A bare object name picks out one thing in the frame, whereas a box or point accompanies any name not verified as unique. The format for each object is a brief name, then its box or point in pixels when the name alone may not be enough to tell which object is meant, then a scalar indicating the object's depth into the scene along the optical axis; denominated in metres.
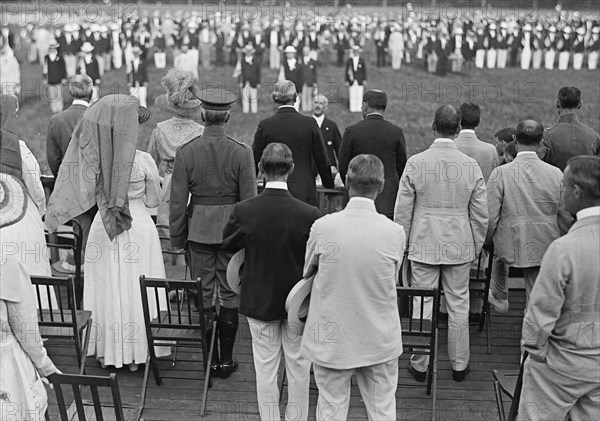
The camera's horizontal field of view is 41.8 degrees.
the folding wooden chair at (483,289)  6.02
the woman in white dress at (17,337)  3.73
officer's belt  5.41
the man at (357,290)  3.90
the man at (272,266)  4.42
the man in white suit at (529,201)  5.32
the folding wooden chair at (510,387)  4.31
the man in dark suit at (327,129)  8.65
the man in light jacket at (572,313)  3.68
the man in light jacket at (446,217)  5.24
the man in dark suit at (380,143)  6.48
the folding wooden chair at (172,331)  4.92
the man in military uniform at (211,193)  5.35
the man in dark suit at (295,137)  6.51
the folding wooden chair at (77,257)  6.09
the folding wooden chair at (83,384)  3.60
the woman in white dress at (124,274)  5.62
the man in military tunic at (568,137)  6.26
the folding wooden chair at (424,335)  4.75
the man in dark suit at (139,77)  18.66
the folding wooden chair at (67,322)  4.83
